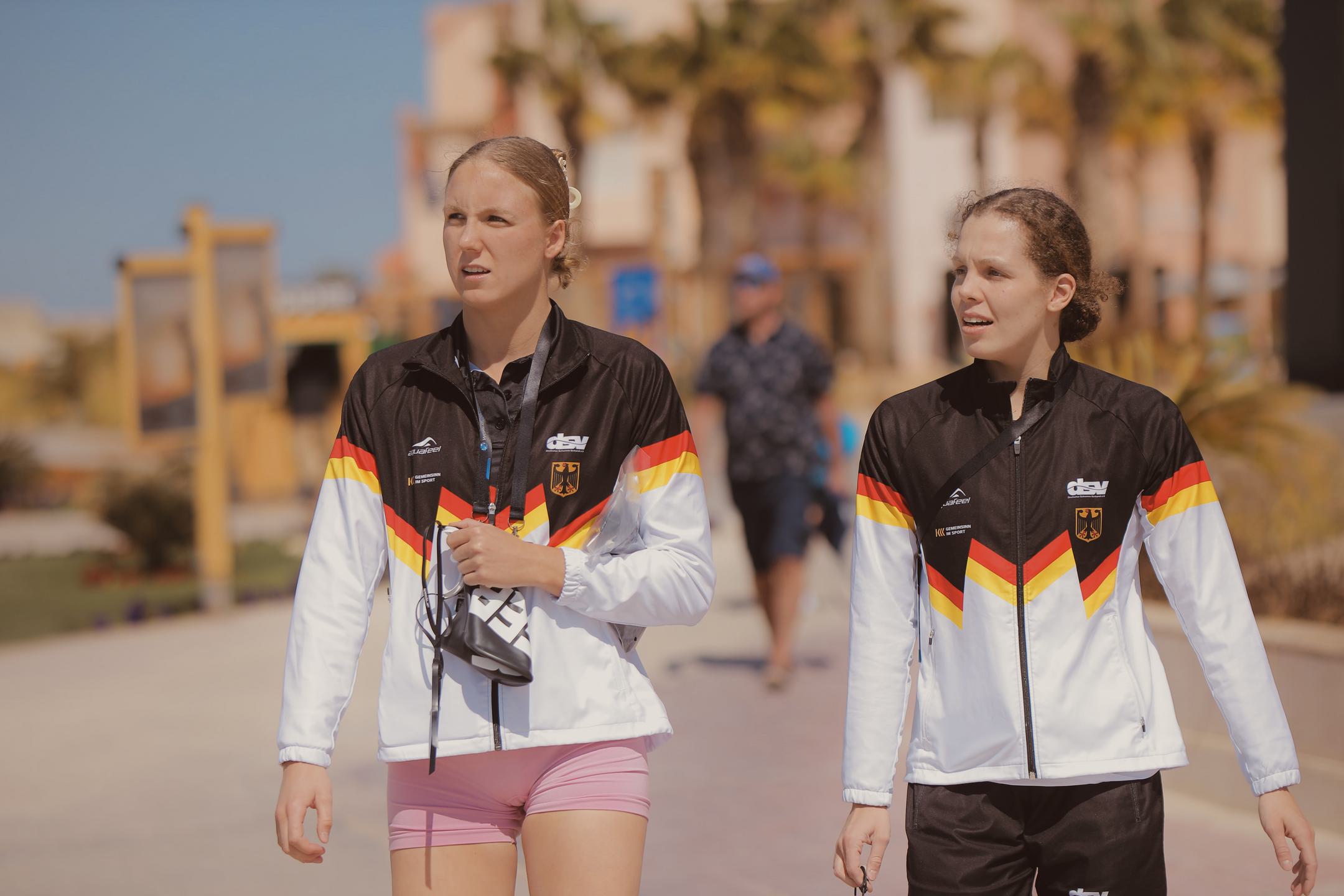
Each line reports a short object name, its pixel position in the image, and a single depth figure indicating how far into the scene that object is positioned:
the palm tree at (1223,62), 34.28
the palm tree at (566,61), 35.50
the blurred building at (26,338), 45.91
